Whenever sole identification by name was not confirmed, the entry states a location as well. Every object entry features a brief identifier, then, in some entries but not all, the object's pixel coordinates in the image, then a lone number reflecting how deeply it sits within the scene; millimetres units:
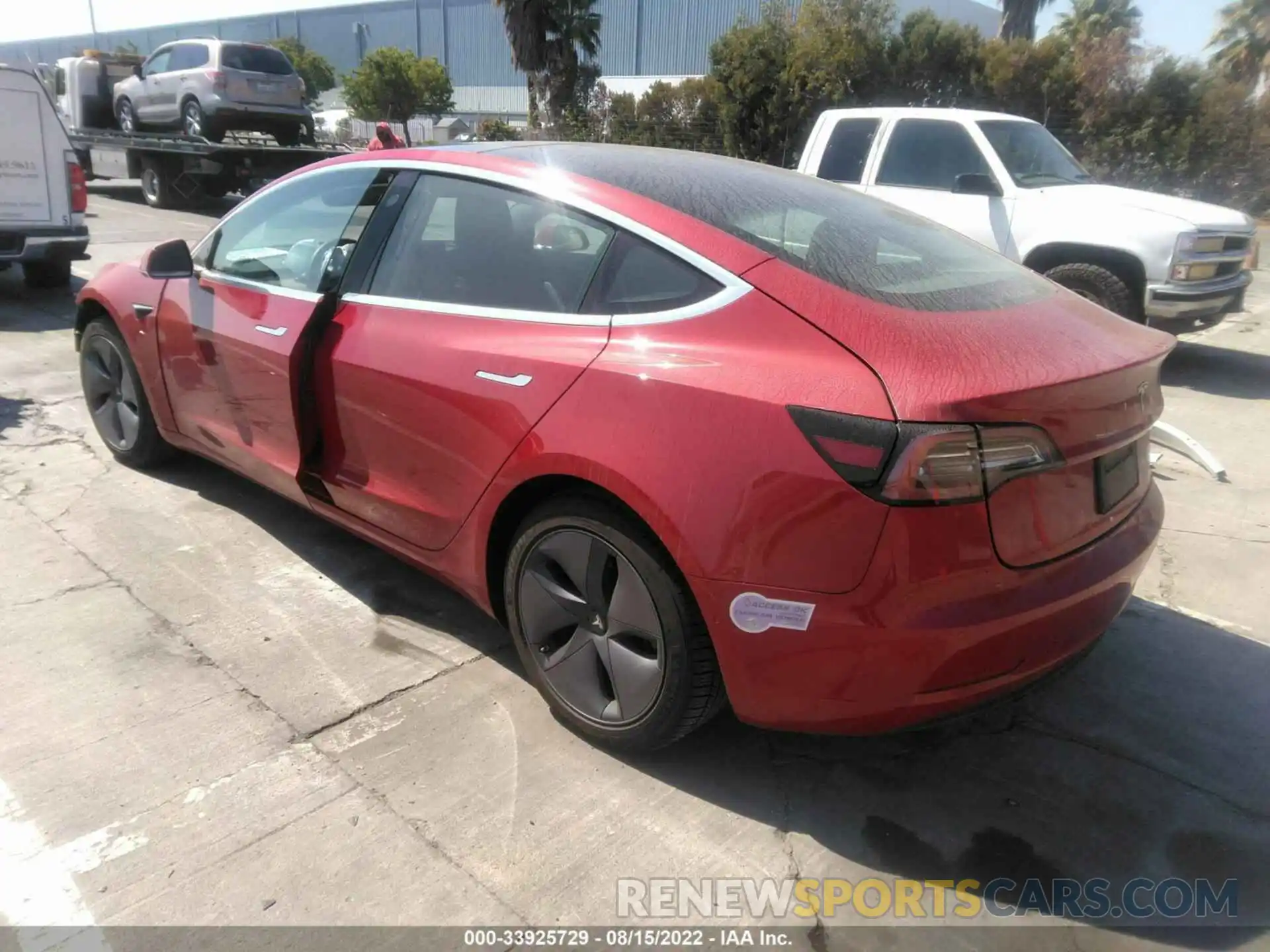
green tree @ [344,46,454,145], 38031
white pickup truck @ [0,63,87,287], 8633
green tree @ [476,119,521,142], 30031
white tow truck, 15648
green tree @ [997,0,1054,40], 21953
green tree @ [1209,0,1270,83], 31359
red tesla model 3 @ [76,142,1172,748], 2252
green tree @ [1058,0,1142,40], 30359
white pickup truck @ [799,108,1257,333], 7512
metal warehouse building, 44438
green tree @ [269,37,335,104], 52219
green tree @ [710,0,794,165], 20562
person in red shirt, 13109
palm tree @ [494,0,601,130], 18781
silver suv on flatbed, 17031
